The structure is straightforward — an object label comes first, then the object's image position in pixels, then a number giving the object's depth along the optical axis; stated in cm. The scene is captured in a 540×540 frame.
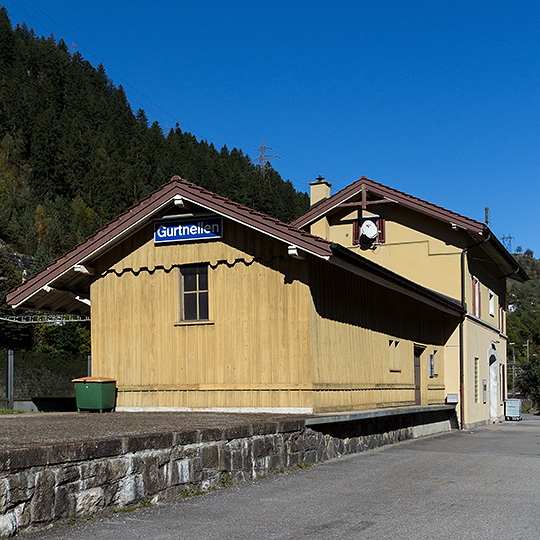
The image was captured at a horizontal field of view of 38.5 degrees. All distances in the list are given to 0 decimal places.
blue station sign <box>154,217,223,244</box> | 1361
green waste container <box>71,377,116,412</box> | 1366
